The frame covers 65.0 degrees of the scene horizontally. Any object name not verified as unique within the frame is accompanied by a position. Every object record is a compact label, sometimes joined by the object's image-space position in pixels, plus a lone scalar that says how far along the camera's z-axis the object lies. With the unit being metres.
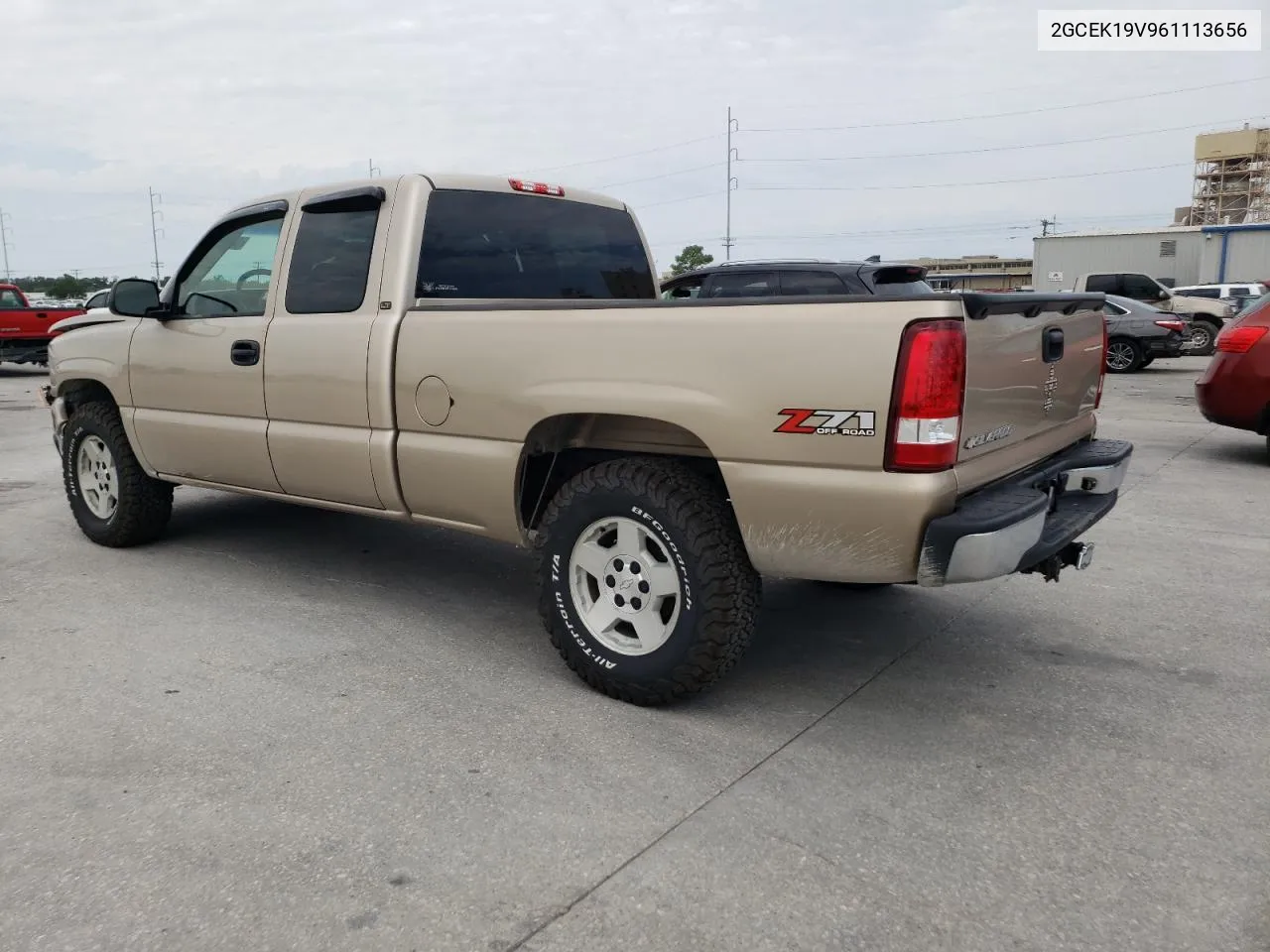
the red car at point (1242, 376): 8.08
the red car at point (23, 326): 18.39
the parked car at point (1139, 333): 17.55
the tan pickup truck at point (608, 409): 2.96
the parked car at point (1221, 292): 26.94
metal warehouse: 36.56
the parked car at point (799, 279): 9.88
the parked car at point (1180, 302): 20.94
